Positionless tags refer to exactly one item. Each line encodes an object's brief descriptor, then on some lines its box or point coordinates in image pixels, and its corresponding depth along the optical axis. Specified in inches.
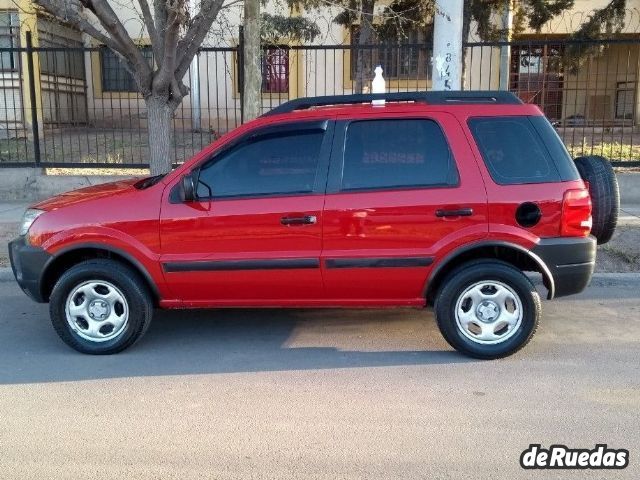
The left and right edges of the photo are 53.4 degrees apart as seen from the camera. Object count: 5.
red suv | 180.9
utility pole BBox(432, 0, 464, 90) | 301.3
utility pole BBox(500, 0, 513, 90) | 536.8
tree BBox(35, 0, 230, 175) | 266.2
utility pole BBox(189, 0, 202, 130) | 657.7
